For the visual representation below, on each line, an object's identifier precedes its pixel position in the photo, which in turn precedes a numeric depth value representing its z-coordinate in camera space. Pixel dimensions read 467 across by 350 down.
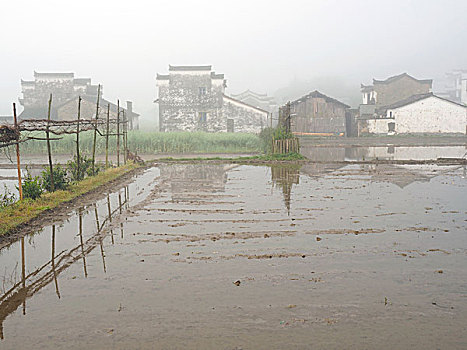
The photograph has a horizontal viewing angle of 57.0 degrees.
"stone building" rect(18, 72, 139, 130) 51.94
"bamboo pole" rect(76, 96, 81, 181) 14.12
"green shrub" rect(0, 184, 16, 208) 9.66
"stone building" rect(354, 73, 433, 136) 57.97
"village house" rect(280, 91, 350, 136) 45.03
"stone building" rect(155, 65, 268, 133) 45.25
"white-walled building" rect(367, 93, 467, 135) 44.47
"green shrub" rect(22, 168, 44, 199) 10.54
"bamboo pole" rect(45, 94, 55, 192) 11.64
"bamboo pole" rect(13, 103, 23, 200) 9.40
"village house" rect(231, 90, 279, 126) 82.43
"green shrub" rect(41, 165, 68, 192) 11.95
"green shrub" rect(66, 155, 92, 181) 14.25
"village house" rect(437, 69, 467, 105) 82.56
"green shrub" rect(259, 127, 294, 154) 22.91
